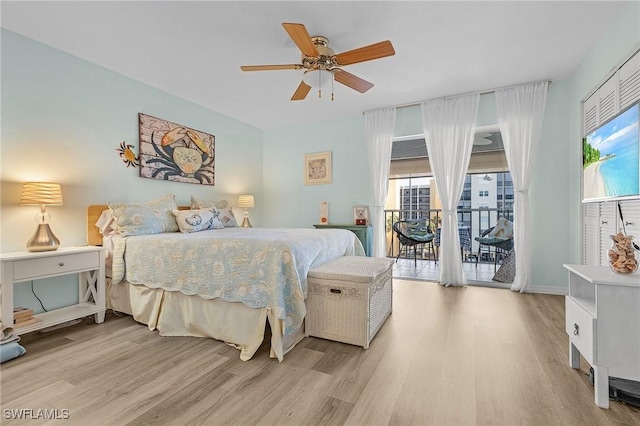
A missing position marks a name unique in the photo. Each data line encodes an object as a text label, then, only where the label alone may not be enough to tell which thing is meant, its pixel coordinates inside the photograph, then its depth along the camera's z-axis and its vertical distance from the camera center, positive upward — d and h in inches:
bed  77.4 -21.3
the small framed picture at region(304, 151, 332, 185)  190.5 +31.2
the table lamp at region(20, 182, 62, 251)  88.3 +3.6
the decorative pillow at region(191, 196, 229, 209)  144.9 +4.8
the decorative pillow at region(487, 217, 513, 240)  158.9 -10.5
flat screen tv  76.2 +17.0
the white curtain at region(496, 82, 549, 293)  134.0 +33.3
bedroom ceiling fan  78.9 +49.5
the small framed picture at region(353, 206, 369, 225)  175.6 -1.7
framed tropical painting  134.0 +32.3
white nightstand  79.2 -19.4
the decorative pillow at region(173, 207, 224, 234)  119.3 -3.2
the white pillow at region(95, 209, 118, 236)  111.3 -4.2
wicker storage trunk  80.8 -27.6
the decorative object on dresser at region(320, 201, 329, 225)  190.2 -0.5
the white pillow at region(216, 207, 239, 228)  140.0 -2.4
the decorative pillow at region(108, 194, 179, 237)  106.7 -1.9
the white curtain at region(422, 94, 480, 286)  146.8 +30.2
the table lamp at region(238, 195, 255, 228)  180.6 +6.3
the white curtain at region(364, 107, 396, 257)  169.0 +30.3
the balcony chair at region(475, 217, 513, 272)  154.2 -14.9
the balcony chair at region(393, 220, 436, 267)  178.1 -13.5
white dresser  54.2 -23.9
